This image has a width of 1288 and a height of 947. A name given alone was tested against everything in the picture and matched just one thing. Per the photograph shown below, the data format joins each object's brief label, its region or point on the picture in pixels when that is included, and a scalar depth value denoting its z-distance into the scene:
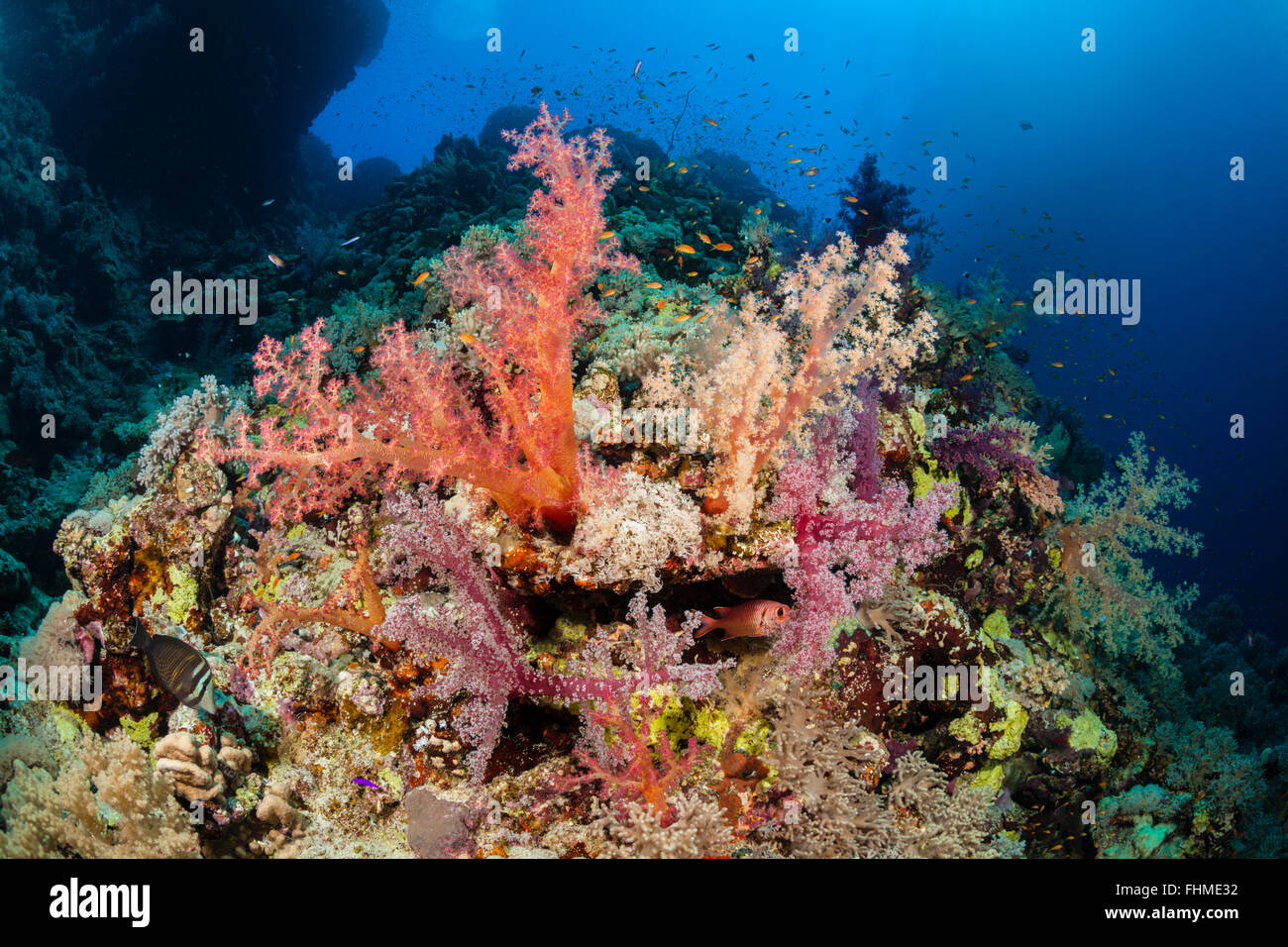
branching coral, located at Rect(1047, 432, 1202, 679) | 5.59
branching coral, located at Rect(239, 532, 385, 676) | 3.85
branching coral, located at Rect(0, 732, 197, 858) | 2.90
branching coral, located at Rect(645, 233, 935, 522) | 3.51
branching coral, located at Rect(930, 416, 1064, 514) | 5.48
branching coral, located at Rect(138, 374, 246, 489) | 4.73
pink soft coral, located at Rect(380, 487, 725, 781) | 3.21
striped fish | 3.27
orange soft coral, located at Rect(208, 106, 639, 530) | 3.08
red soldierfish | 3.24
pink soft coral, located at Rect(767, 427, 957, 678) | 3.47
